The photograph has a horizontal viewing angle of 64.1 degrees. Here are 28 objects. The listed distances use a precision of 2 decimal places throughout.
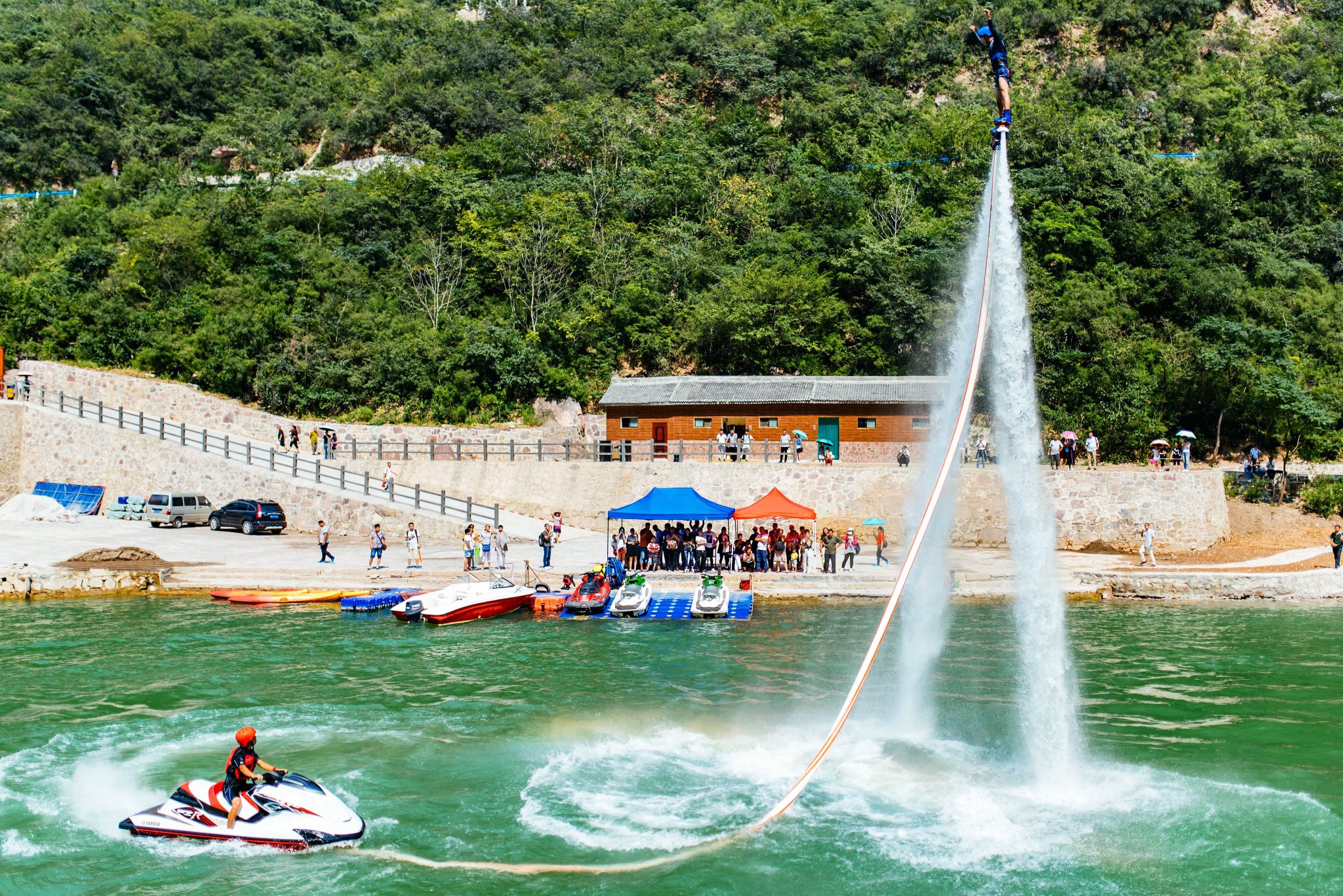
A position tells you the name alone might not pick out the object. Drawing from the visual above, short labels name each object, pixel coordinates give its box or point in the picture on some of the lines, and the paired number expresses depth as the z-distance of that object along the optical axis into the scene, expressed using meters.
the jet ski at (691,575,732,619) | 26.75
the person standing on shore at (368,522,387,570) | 30.52
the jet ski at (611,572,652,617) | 27.05
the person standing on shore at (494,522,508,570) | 30.38
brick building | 41.53
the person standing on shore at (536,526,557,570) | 31.22
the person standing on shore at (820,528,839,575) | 29.95
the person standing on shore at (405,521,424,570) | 31.00
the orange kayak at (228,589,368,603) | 28.53
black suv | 37.88
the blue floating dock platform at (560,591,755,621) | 27.06
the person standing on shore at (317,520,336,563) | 31.14
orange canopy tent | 30.75
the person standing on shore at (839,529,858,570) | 30.55
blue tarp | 41.69
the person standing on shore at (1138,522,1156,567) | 32.34
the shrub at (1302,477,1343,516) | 36.59
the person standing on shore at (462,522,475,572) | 30.09
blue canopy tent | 30.06
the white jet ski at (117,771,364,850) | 13.54
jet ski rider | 13.84
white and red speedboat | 26.67
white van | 38.56
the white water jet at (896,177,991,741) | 11.58
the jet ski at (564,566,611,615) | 27.36
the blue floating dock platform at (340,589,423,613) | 28.00
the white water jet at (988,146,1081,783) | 11.76
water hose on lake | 10.62
